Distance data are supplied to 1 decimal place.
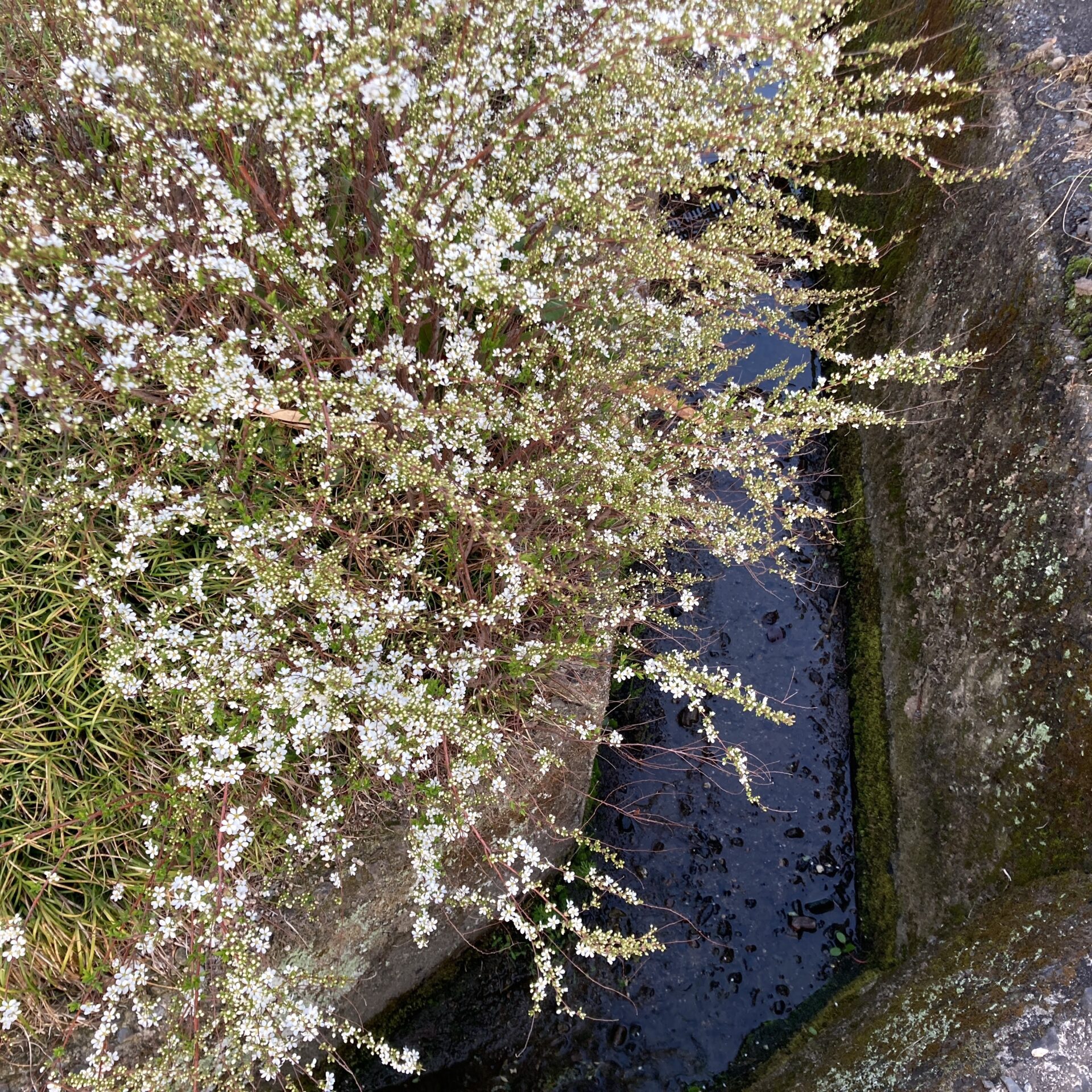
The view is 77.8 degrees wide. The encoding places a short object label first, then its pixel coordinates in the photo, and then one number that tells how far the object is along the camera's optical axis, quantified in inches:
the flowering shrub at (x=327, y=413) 78.7
